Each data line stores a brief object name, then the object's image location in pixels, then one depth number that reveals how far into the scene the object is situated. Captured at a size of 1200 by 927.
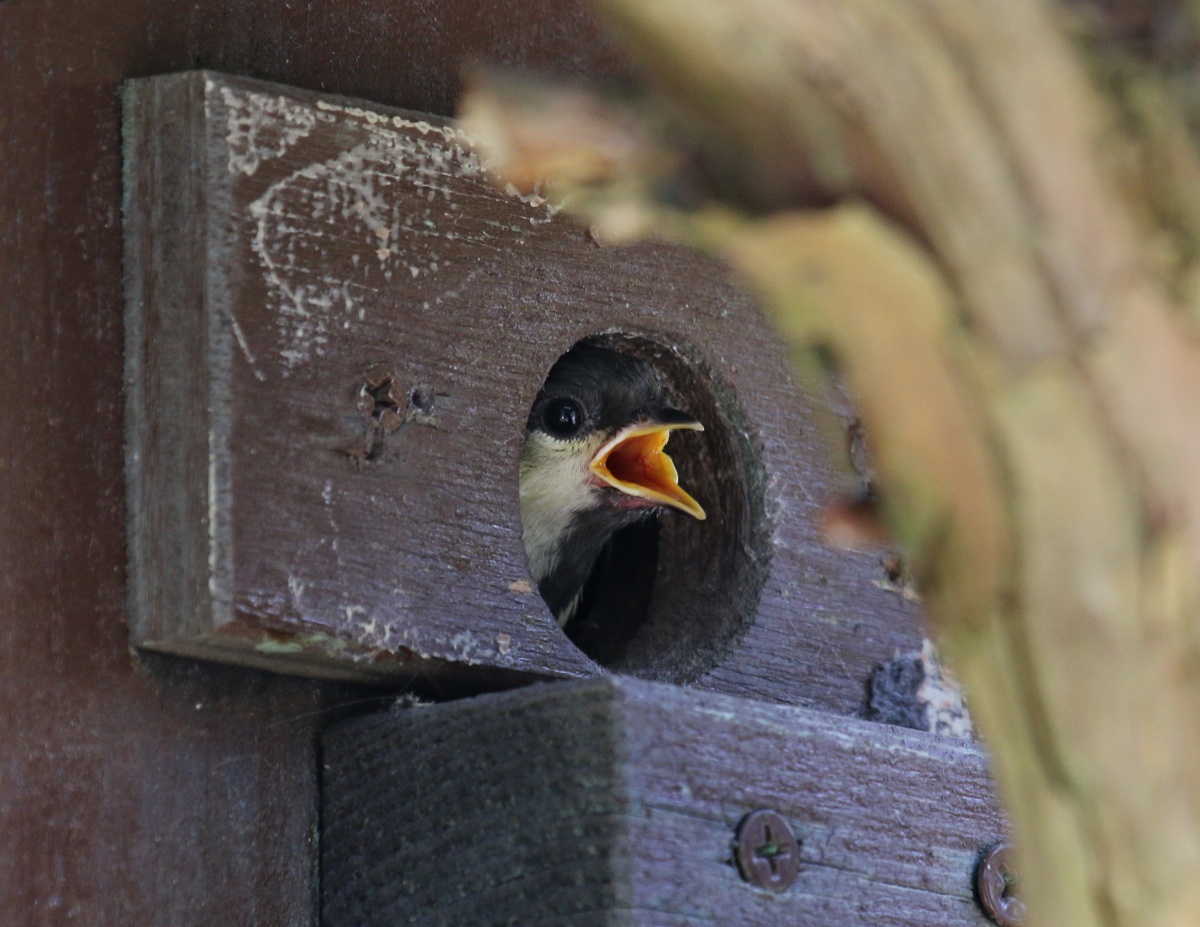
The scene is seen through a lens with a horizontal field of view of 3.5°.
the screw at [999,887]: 1.94
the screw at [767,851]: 1.92
